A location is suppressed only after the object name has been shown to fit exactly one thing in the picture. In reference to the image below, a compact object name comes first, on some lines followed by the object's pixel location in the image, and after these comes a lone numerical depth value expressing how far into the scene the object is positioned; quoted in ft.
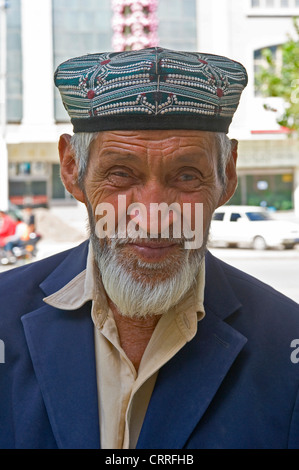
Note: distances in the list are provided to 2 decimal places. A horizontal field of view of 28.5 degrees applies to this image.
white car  41.98
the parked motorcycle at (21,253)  33.65
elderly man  4.53
